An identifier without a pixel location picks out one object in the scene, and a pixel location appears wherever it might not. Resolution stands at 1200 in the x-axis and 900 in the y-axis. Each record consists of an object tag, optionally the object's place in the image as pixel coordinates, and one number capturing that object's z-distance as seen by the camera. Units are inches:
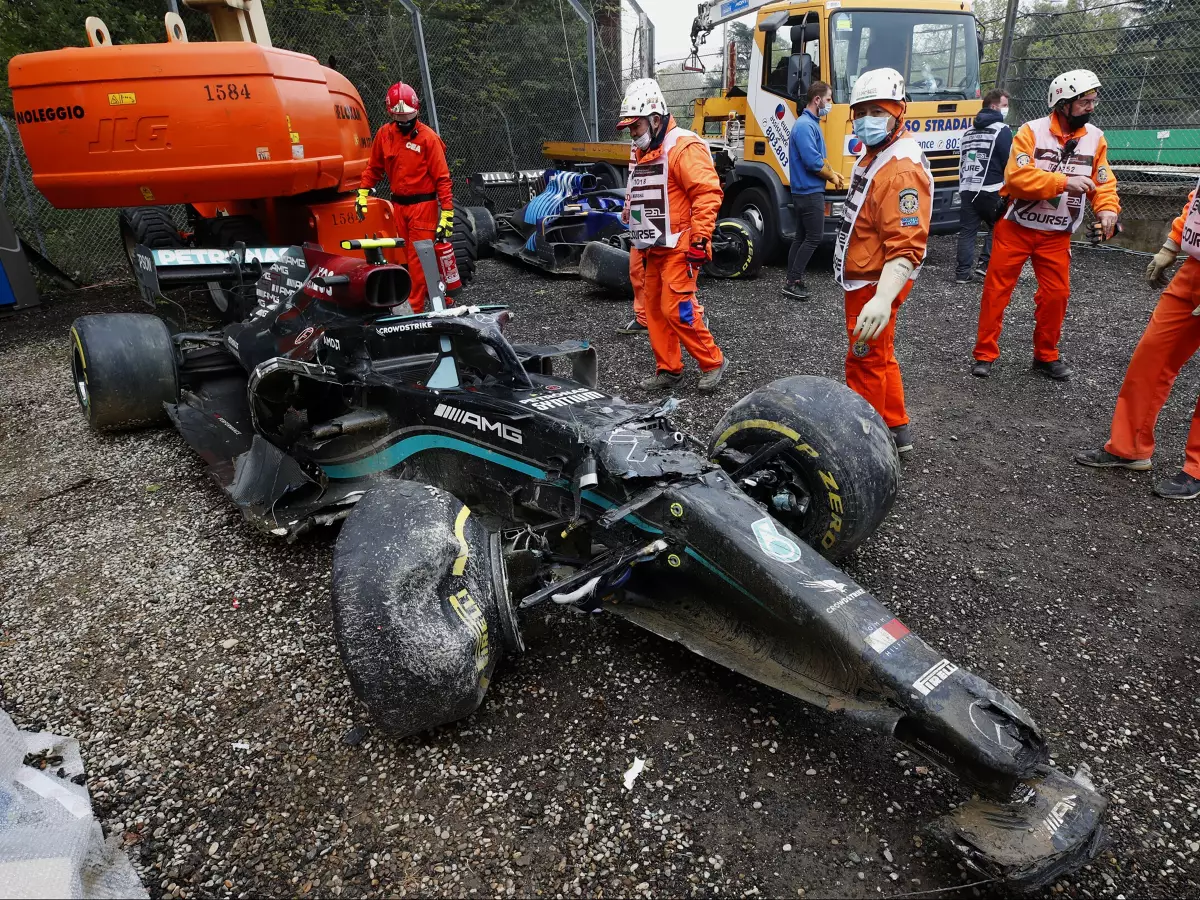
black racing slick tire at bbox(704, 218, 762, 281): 344.2
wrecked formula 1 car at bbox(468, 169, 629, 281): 350.3
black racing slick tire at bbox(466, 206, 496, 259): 392.2
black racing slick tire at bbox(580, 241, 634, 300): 314.3
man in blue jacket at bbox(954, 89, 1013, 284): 294.6
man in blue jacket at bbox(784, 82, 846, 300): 301.4
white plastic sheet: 66.1
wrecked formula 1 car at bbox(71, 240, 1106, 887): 78.3
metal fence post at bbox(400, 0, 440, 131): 420.9
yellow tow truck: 325.7
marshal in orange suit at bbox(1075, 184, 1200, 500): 153.6
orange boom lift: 191.5
